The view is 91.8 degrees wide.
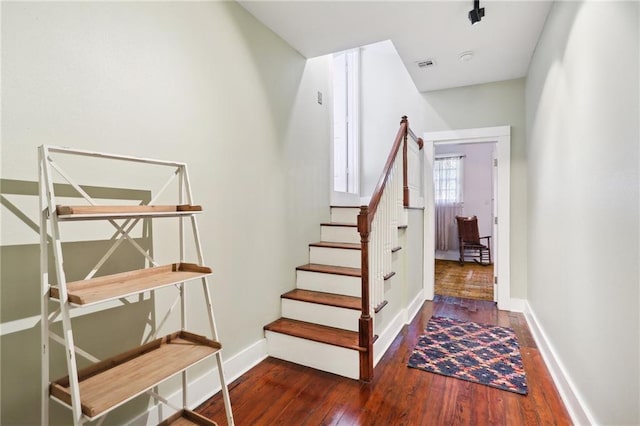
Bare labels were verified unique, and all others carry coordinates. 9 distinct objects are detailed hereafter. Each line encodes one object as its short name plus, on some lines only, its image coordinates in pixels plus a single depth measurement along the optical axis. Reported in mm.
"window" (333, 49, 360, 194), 4312
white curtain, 7156
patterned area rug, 2189
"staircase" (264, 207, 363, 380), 2236
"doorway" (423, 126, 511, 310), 3605
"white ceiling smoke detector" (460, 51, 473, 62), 2947
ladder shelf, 1049
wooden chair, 6258
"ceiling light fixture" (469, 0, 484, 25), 2153
